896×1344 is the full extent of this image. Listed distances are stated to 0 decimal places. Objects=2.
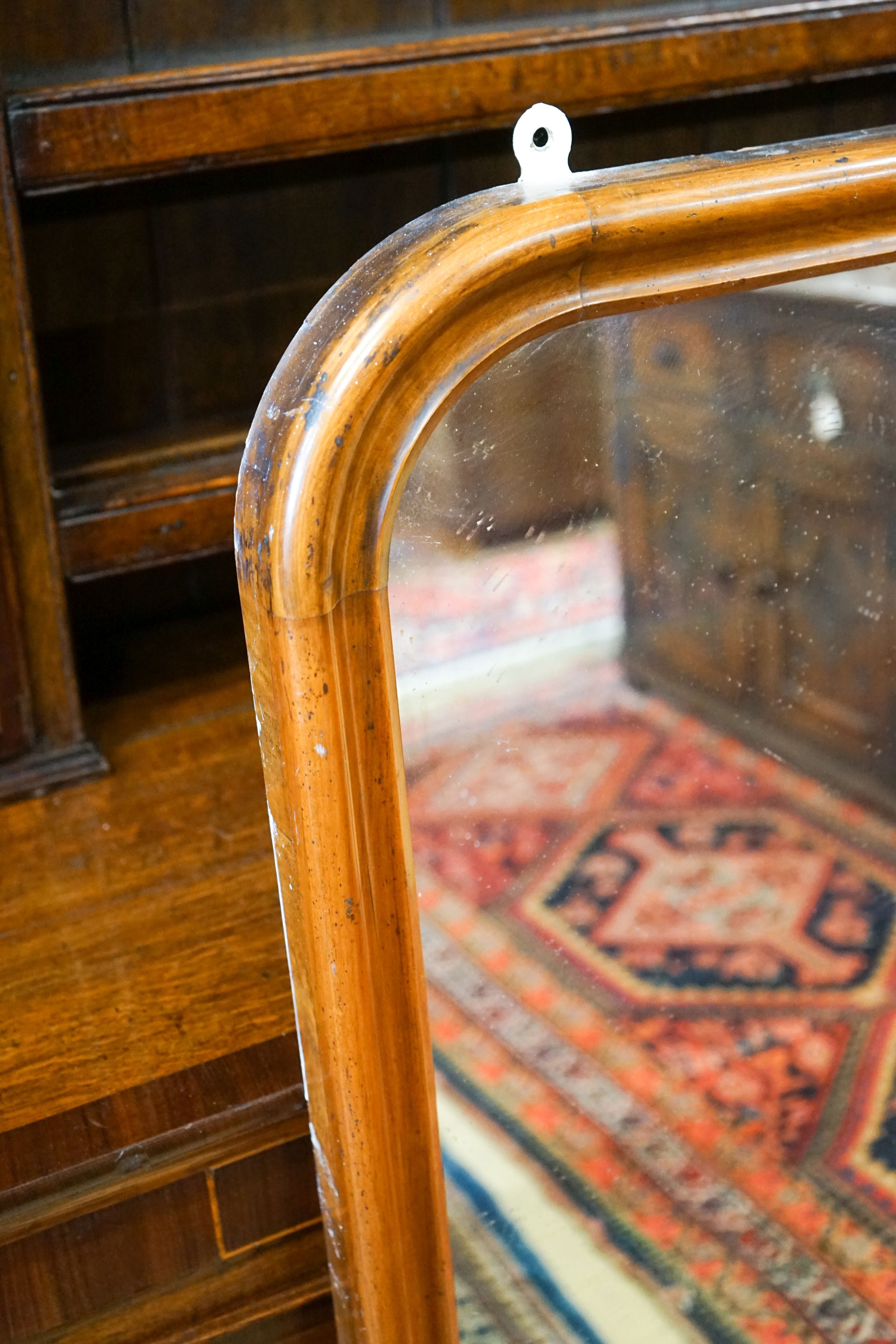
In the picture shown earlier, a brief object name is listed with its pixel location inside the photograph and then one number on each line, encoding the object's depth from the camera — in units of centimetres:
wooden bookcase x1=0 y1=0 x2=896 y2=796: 123
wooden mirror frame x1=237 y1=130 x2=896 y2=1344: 42
